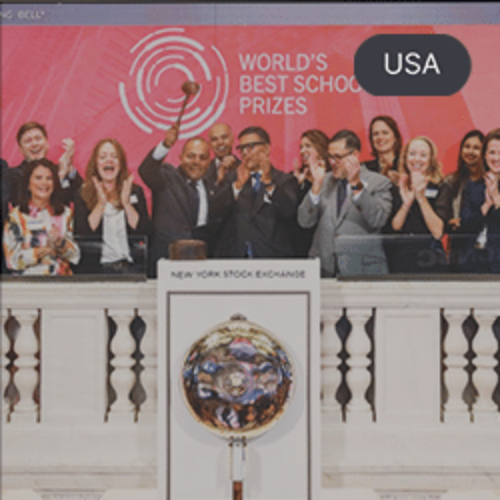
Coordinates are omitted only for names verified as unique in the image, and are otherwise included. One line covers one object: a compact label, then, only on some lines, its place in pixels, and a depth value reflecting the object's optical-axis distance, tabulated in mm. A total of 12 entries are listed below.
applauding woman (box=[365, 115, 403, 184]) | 5664
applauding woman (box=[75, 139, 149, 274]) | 5750
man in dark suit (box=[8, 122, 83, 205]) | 5727
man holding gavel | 5727
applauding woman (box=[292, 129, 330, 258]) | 5691
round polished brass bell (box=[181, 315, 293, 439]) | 3838
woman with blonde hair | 5672
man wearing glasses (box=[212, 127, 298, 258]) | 5746
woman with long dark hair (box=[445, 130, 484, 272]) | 5648
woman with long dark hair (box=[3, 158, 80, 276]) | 5758
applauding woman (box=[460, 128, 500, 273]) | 5672
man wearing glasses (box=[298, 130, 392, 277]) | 5668
